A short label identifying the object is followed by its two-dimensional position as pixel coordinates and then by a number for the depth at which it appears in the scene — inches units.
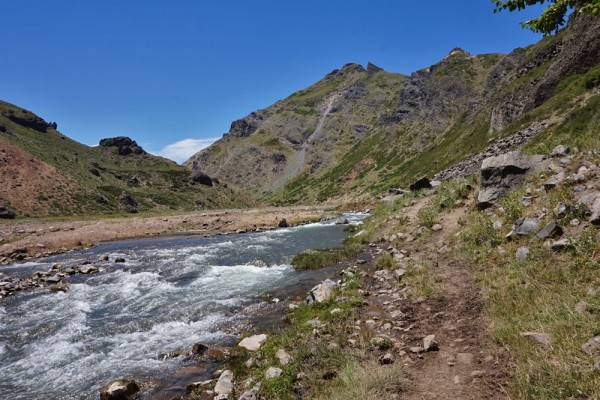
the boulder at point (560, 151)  577.0
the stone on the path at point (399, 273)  535.6
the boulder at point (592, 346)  202.7
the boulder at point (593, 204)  364.5
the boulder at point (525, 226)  441.7
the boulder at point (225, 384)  309.2
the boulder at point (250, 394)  284.4
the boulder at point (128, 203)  3393.2
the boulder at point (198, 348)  418.0
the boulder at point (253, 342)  398.3
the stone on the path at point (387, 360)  290.0
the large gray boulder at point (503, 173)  617.3
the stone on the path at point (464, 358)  263.0
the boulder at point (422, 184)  1357.4
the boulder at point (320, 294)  492.1
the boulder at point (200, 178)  4982.8
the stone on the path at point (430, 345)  296.5
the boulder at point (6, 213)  2492.1
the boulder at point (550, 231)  397.5
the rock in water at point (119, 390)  328.8
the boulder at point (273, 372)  305.9
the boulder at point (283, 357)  331.0
